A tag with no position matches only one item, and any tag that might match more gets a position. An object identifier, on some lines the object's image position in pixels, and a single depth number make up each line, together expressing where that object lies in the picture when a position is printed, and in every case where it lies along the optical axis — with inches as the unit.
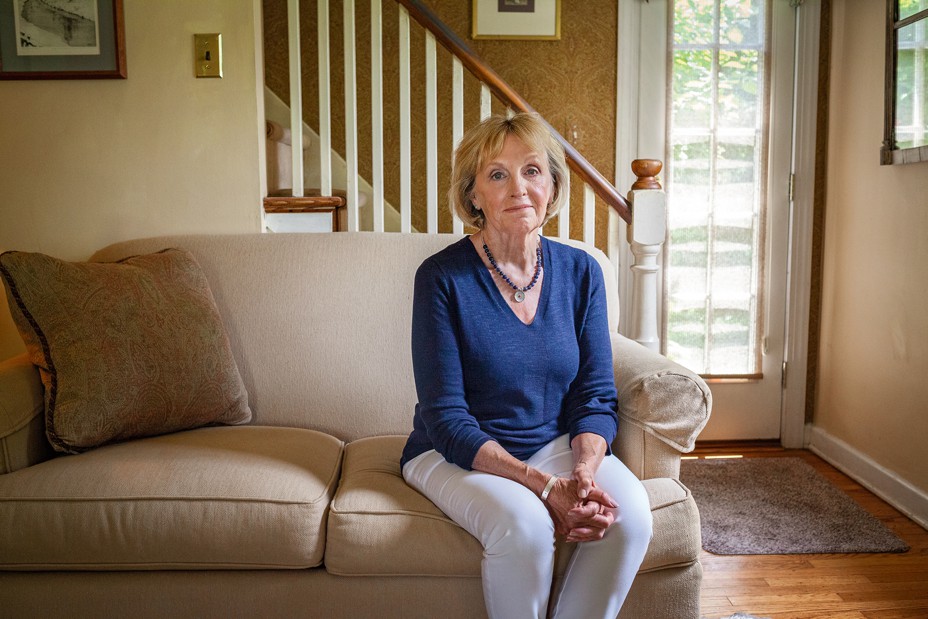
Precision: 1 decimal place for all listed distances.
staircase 92.6
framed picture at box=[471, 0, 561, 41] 129.6
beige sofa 54.9
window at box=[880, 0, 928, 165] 94.4
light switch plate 94.1
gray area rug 89.0
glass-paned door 125.7
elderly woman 51.1
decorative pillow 62.2
